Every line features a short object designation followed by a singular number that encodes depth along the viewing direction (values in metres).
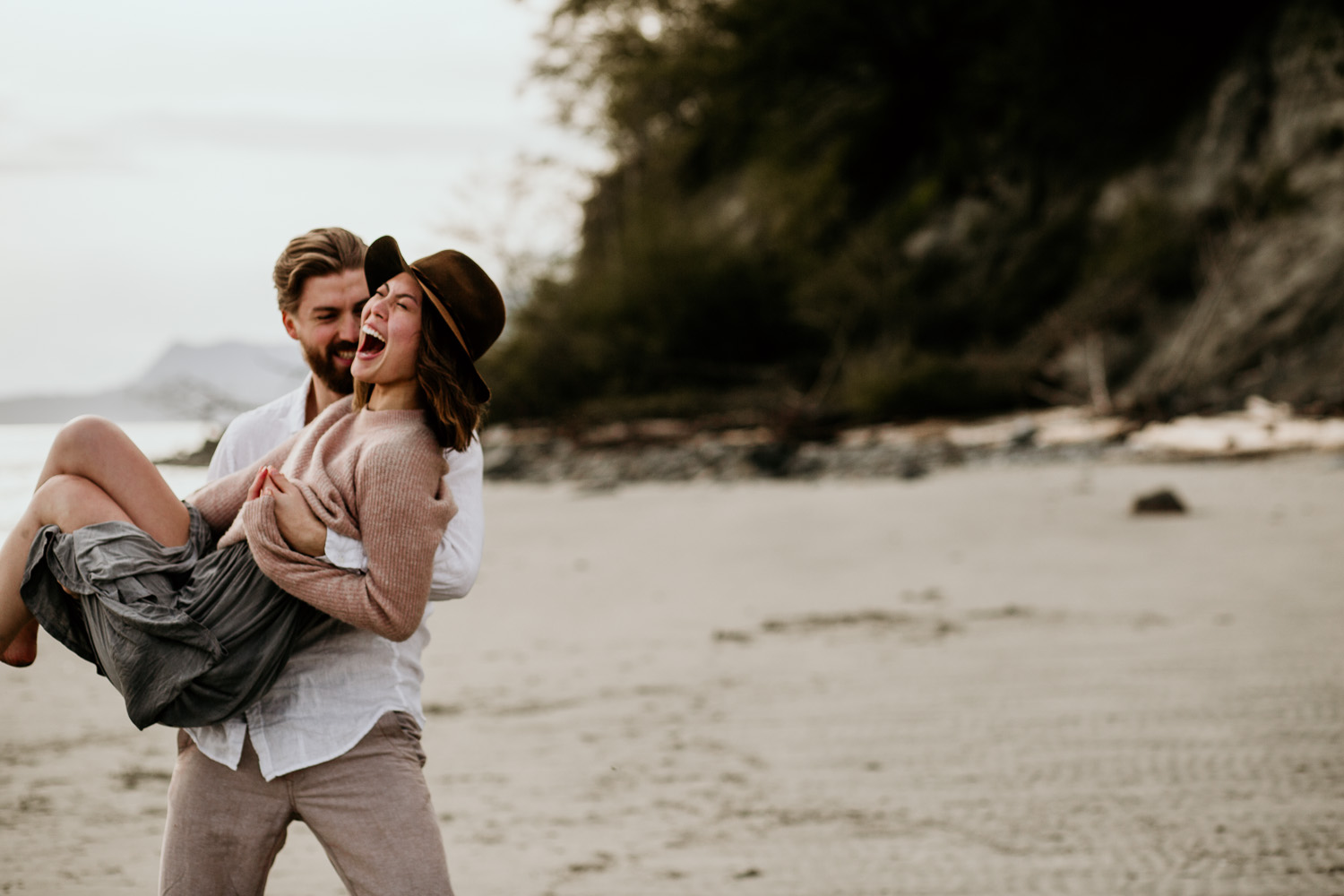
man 5.08
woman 4.98
